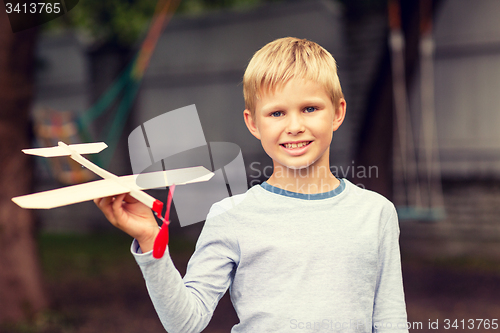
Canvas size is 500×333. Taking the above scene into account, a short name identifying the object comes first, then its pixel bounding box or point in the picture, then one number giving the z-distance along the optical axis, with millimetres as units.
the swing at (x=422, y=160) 6500
